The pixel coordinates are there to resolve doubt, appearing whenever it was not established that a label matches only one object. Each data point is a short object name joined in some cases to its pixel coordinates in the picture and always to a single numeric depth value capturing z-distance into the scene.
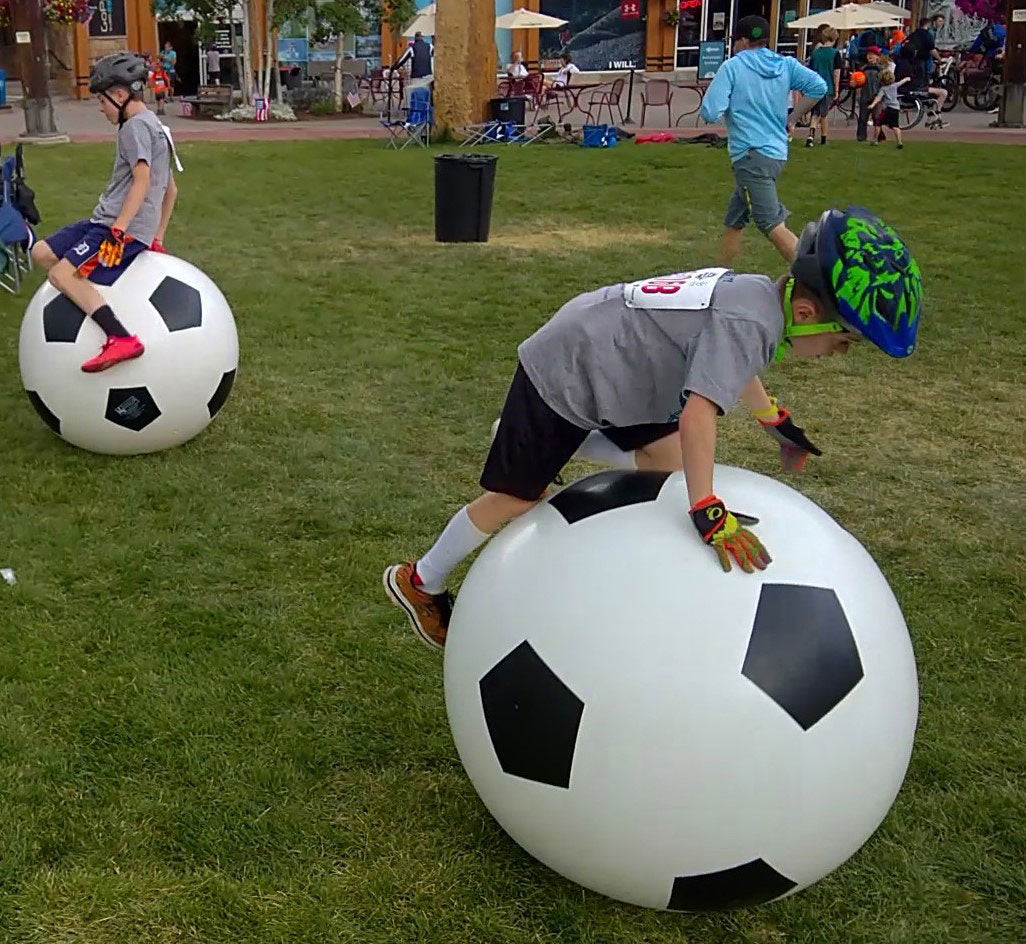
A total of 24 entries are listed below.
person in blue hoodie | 9.55
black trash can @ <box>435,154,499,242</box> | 11.17
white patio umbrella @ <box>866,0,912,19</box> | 26.41
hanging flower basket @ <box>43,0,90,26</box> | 24.09
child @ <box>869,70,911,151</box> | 19.52
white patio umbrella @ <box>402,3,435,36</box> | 27.14
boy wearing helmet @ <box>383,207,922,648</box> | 2.78
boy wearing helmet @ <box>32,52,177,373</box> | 5.51
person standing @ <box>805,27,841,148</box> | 22.47
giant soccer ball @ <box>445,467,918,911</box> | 2.58
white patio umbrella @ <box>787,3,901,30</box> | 24.81
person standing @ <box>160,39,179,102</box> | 33.25
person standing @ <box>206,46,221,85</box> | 35.06
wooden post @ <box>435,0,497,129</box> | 19.30
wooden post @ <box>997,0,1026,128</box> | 20.95
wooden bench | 28.25
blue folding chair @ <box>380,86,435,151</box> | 20.45
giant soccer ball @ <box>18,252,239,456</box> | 5.54
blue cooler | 19.70
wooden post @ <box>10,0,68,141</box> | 19.64
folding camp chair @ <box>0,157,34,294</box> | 8.89
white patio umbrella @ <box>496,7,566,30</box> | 29.34
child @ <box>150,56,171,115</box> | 27.92
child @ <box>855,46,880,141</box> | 20.44
